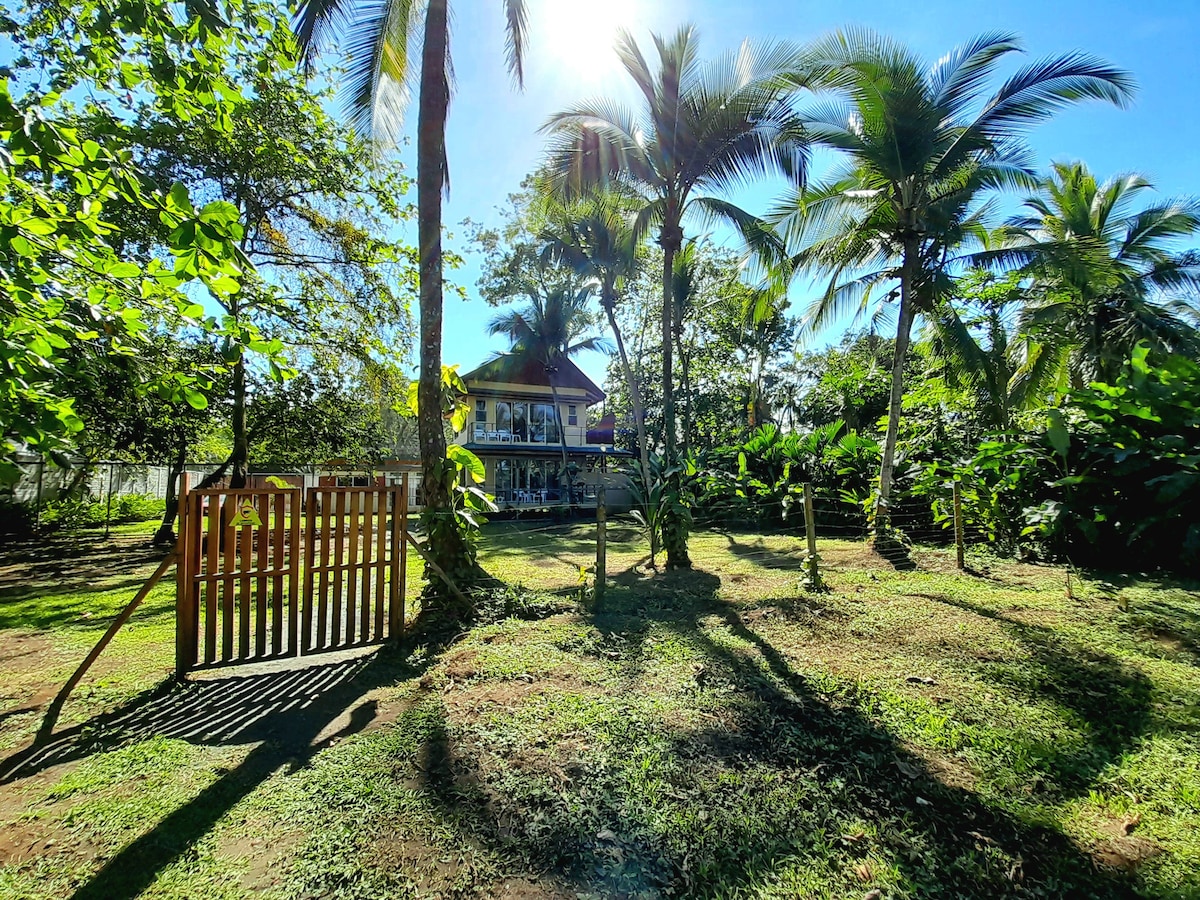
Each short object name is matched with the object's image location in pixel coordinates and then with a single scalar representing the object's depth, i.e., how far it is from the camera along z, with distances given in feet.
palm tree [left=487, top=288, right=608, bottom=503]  80.59
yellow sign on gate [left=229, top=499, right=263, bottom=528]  11.80
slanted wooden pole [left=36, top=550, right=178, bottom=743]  10.54
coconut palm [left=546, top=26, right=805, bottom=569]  33.42
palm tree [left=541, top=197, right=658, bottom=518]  44.65
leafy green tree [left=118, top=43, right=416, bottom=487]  32.78
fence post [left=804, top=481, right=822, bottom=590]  21.13
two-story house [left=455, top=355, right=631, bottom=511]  84.74
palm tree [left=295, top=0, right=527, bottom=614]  18.33
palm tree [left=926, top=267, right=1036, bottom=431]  34.01
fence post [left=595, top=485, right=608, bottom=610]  19.16
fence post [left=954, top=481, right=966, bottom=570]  23.94
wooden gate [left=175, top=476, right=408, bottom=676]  13.12
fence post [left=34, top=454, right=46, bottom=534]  42.73
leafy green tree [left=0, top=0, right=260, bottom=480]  6.28
